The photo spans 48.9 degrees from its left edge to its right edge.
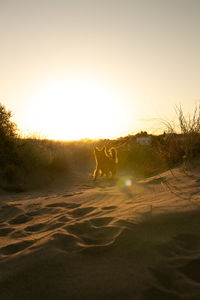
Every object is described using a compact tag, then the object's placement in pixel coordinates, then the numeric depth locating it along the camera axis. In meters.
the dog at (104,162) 8.43
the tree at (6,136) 8.23
